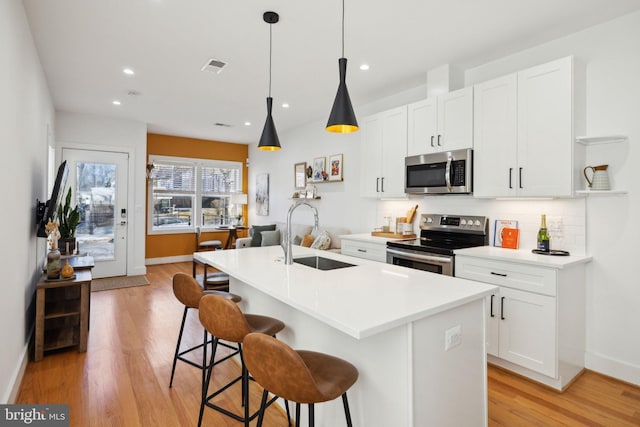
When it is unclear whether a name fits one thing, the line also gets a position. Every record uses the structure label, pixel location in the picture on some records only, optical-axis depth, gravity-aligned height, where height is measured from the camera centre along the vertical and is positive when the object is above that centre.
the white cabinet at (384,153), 3.96 +0.75
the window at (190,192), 7.27 +0.44
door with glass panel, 5.72 +0.12
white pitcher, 2.65 +0.29
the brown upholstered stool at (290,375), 1.25 -0.65
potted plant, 4.23 -0.22
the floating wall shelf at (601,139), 2.59 +0.61
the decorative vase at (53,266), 3.05 -0.51
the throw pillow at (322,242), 5.08 -0.44
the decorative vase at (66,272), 3.11 -0.57
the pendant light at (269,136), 2.91 +0.66
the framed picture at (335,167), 5.33 +0.74
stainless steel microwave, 3.30 +0.44
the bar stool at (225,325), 1.72 -0.60
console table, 2.91 -0.94
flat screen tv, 3.20 +0.01
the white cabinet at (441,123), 3.30 +0.96
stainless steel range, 3.18 -0.30
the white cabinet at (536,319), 2.49 -0.82
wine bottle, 2.90 -0.19
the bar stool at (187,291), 2.23 -0.54
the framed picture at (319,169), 5.66 +0.76
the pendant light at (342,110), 2.10 +0.66
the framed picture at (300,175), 6.19 +0.72
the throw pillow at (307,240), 5.31 -0.43
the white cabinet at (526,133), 2.66 +0.70
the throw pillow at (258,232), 6.45 -0.39
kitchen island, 1.41 -0.59
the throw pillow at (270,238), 6.09 -0.47
